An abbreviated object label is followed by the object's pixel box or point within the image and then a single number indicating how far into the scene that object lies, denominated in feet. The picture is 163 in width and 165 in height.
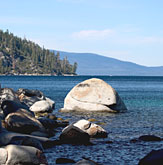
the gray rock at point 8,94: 90.12
